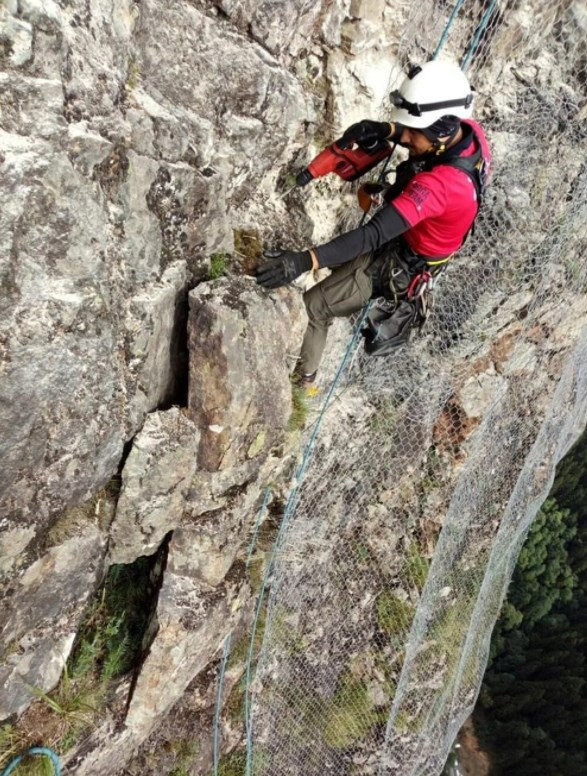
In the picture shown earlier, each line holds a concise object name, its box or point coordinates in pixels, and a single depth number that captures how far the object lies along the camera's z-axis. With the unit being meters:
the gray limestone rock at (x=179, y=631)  4.40
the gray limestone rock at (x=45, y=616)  3.20
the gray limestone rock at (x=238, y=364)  3.40
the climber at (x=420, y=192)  3.28
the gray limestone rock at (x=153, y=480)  3.43
